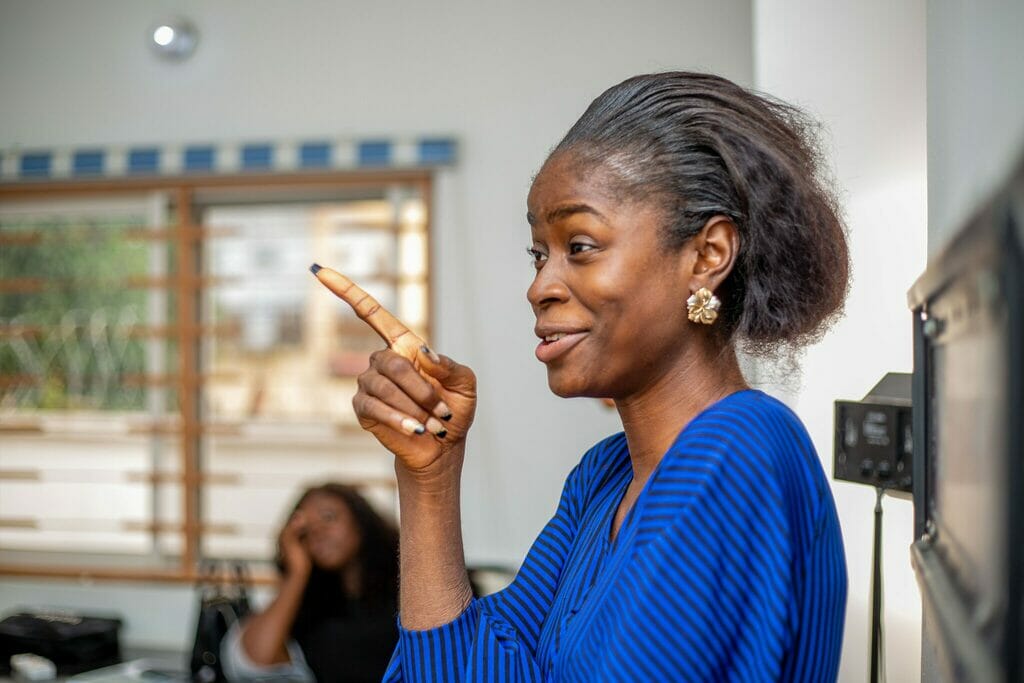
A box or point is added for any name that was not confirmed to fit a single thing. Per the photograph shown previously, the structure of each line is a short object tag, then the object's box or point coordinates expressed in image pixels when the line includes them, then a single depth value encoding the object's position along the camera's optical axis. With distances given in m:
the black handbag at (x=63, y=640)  3.60
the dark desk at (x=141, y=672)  3.29
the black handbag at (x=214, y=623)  3.36
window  4.17
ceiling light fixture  4.12
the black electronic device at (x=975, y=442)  0.55
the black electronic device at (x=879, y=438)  1.56
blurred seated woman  3.14
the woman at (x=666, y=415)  0.74
